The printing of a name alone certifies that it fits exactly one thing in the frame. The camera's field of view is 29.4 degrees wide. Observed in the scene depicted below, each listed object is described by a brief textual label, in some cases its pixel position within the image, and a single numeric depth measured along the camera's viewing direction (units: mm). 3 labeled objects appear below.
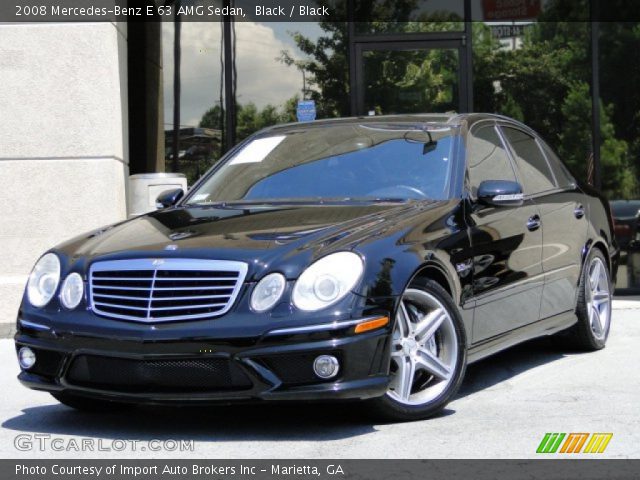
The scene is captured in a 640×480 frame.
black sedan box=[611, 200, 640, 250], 11938
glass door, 12570
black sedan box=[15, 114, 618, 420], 5199
